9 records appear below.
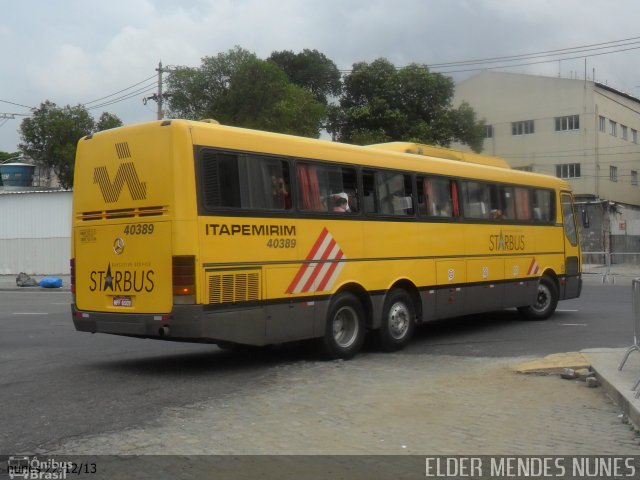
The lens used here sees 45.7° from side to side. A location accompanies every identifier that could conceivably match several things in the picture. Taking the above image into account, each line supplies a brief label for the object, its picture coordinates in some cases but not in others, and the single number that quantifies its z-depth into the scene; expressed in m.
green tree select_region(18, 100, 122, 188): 54.12
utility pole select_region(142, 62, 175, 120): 37.77
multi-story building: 42.34
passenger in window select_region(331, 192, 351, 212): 10.85
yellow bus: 9.05
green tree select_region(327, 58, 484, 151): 44.12
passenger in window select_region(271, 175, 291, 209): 9.96
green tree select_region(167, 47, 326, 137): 39.84
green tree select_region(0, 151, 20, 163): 94.00
